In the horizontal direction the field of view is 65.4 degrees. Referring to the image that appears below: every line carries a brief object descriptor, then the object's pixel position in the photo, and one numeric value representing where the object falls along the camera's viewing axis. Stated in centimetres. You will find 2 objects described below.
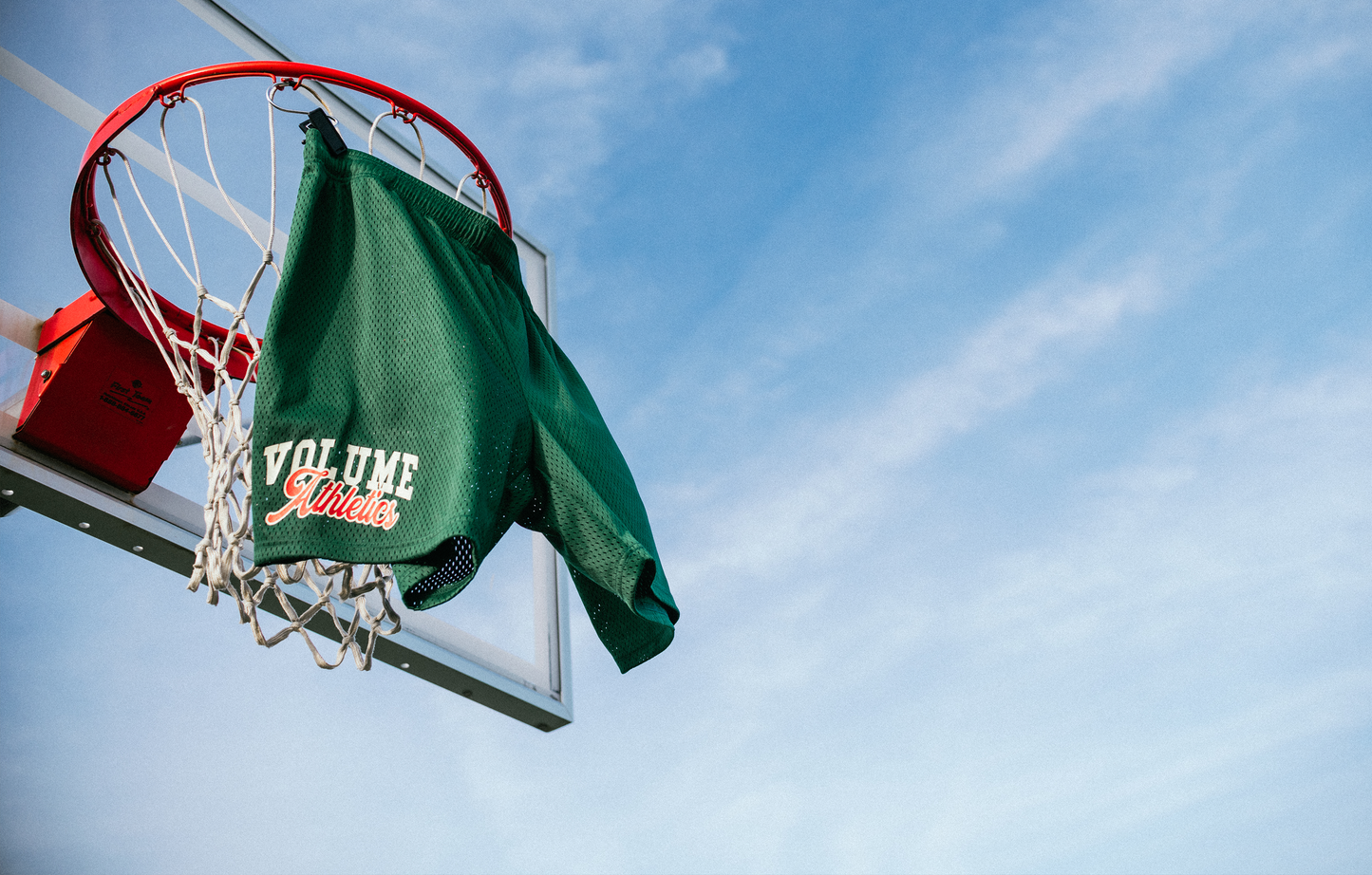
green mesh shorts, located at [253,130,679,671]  154
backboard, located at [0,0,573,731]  205
